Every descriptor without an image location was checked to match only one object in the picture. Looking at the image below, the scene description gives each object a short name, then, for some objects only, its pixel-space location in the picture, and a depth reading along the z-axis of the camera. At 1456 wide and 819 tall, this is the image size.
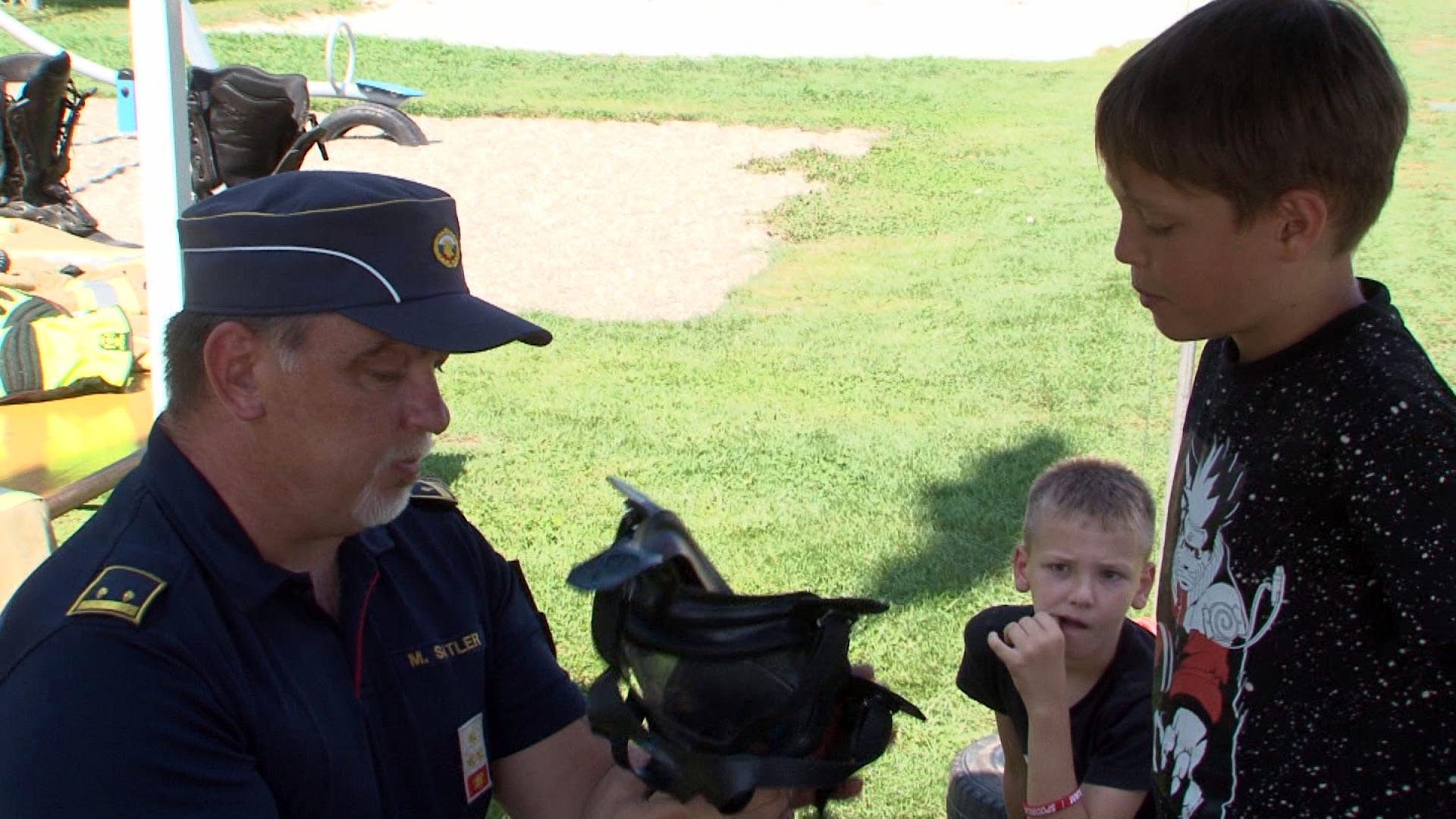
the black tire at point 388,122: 12.91
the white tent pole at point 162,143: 4.07
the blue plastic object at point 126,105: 5.48
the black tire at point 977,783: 3.01
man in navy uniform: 1.63
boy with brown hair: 1.63
